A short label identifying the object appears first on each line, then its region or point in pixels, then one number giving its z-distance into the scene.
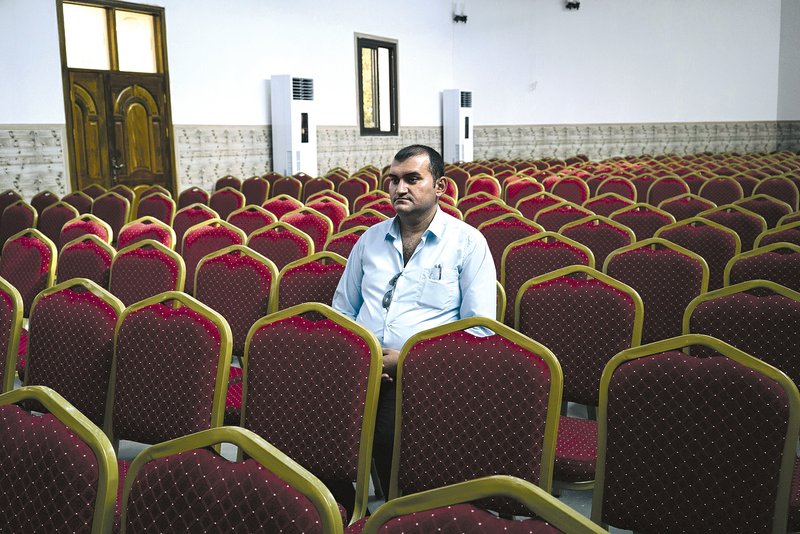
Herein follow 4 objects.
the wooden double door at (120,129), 11.85
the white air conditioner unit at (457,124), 19.23
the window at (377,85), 17.22
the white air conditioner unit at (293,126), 14.59
